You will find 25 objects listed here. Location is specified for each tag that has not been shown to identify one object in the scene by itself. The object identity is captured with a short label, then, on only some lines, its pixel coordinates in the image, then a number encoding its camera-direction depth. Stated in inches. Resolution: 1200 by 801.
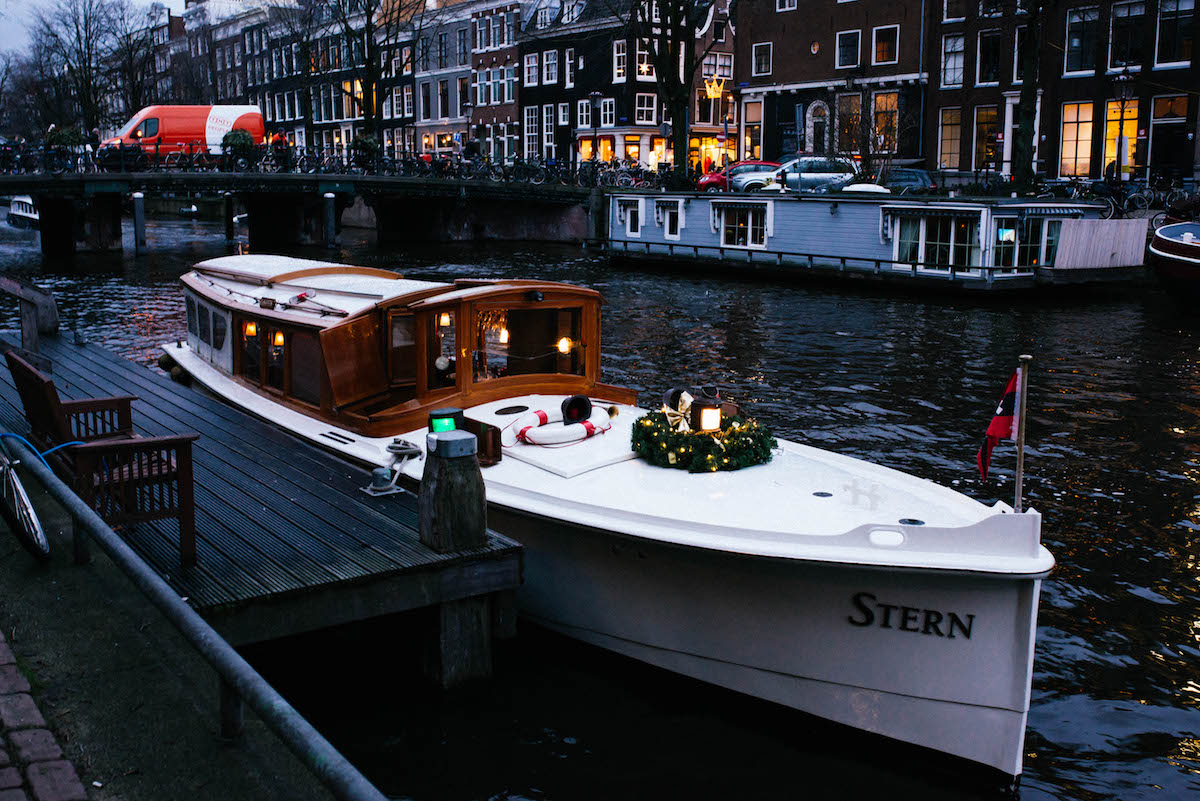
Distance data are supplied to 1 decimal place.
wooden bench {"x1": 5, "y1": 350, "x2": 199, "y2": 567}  285.9
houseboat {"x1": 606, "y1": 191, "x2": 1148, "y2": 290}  1204.5
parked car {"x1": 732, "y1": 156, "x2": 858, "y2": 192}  1674.5
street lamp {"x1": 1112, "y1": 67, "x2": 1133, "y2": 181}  1637.2
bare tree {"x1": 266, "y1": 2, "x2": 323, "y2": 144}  2429.9
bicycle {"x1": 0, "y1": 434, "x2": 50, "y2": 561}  267.4
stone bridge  1742.1
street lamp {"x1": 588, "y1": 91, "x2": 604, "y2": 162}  2500.0
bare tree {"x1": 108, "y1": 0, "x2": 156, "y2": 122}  2883.9
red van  2319.1
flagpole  264.3
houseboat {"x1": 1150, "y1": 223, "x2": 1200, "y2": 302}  1076.5
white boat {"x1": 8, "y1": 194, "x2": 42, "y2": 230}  2167.8
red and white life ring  366.9
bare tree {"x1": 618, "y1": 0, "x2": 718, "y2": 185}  1675.7
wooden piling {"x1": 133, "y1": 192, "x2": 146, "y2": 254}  1734.6
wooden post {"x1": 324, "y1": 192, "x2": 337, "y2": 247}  1943.9
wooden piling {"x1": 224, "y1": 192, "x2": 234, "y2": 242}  2019.4
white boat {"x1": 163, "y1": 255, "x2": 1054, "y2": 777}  273.3
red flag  281.9
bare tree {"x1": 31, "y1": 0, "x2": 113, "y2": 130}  2792.8
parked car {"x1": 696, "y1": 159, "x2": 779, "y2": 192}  1791.3
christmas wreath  342.3
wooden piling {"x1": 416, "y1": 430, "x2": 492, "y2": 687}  298.0
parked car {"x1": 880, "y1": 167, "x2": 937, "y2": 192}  1579.7
